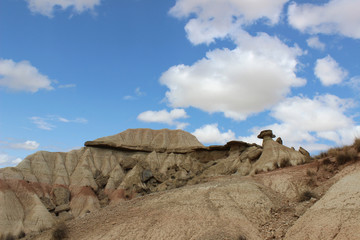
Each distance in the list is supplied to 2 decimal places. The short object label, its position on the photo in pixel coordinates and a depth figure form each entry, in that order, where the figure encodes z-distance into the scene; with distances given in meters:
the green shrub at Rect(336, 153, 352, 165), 17.84
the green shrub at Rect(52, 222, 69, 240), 15.09
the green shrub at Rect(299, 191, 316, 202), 15.44
